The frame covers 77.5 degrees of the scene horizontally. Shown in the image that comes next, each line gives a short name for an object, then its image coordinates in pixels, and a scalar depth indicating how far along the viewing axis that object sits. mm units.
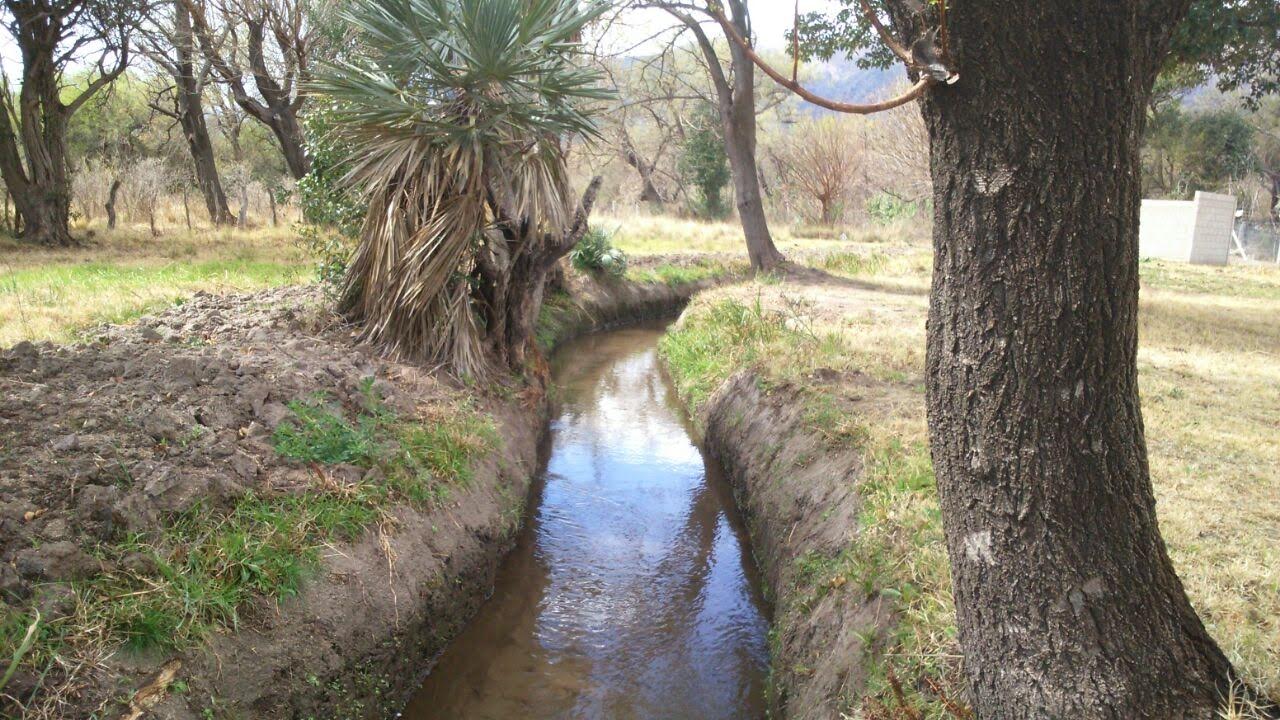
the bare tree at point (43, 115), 13453
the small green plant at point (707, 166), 28812
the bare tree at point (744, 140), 15340
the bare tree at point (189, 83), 14797
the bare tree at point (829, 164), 29172
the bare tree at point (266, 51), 14117
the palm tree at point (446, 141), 6441
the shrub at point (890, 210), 28875
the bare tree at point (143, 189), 18109
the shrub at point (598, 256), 14008
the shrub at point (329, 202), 7617
